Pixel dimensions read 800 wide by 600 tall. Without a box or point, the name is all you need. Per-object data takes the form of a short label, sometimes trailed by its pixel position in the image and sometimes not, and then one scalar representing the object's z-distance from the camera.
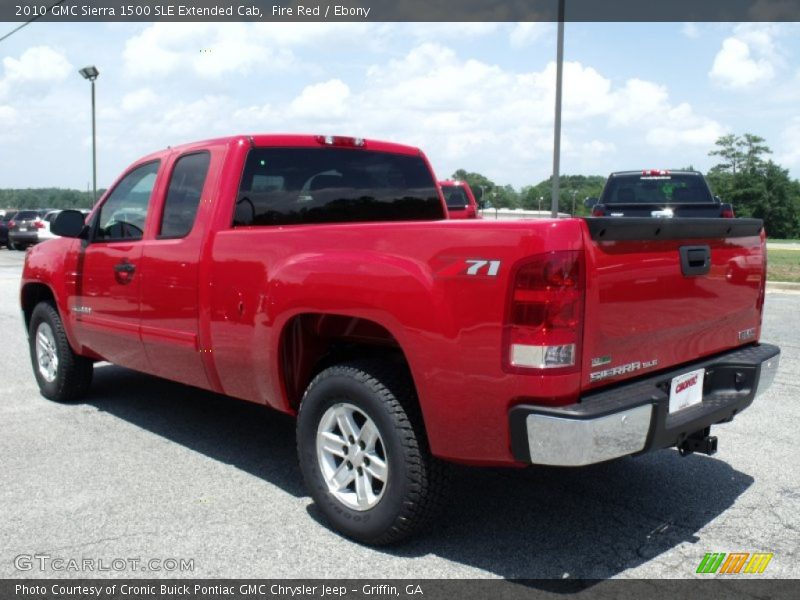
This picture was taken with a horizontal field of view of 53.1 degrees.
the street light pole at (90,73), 34.81
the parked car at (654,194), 13.23
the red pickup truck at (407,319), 2.94
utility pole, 15.54
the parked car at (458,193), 17.30
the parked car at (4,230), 33.78
